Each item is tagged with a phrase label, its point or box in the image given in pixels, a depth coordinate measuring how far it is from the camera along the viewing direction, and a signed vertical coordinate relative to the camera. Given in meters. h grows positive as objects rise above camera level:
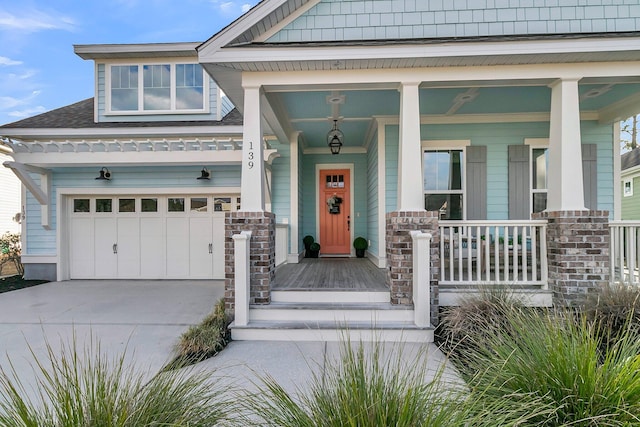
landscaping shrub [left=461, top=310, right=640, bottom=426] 1.49 -0.86
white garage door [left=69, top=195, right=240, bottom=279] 7.47 -0.54
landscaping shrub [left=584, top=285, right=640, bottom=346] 3.11 -0.99
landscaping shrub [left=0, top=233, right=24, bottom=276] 8.27 -0.97
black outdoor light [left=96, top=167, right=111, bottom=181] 7.28 +0.95
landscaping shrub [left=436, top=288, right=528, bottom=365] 3.28 -1.10
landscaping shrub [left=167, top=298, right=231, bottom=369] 3.28 -1.38
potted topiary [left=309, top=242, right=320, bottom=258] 7.87 -0.90
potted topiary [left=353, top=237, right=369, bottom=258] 7.80 -0.76
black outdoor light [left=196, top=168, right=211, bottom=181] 7.21 +0.94
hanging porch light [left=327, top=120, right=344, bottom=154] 6.07 +1.46
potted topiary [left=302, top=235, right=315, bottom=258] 7.96 -0.74
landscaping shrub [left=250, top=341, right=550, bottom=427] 1.26 -0.82
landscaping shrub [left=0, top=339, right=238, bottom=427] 1.31 -0.86
